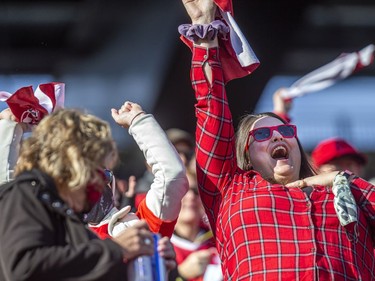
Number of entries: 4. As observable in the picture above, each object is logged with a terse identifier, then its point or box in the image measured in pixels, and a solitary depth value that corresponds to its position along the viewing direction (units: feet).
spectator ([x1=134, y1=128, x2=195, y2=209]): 36.55
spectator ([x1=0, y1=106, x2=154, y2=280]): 17.25
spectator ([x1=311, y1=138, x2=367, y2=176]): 37.52
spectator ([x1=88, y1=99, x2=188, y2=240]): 22.00
